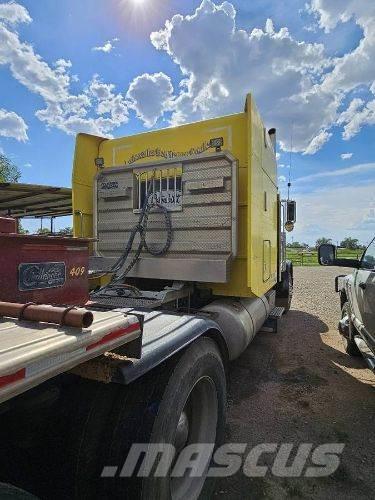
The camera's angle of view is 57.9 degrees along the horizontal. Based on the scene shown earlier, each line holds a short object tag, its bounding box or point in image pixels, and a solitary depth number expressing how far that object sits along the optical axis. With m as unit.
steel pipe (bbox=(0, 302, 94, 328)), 1.21
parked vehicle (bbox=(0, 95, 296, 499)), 1.52
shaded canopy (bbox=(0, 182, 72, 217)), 6.29
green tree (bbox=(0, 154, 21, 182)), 30.61
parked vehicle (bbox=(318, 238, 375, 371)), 3.62
